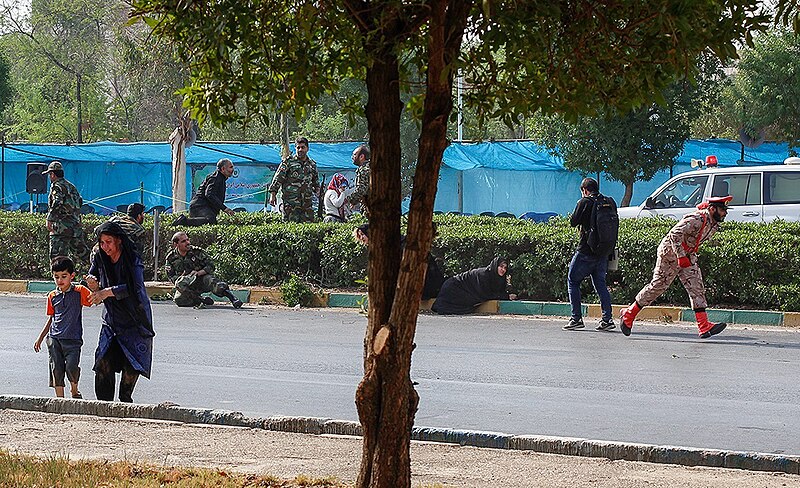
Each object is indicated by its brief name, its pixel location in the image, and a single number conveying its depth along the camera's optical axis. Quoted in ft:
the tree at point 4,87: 138.62
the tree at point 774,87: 112.78
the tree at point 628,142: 95.55
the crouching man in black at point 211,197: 66.59
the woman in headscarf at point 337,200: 66.90
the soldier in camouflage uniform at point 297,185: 65.77
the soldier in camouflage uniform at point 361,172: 62.03
